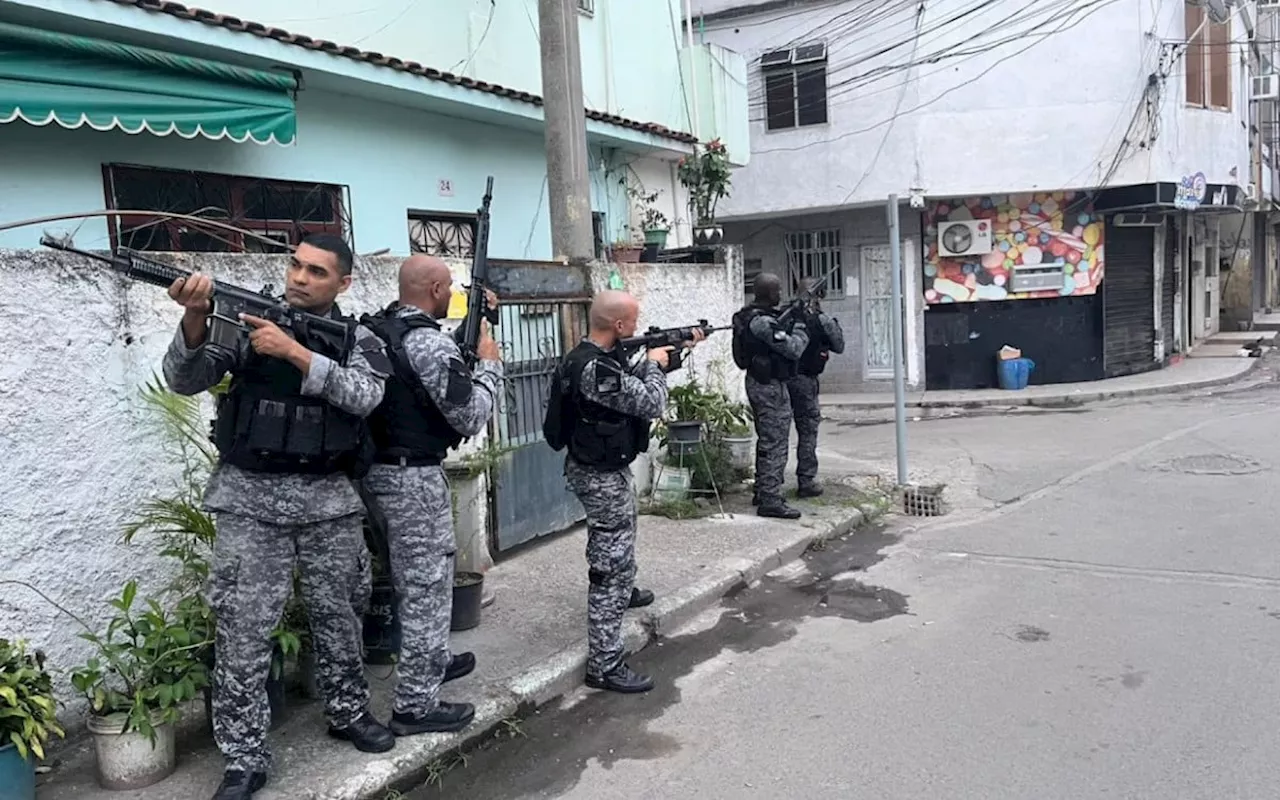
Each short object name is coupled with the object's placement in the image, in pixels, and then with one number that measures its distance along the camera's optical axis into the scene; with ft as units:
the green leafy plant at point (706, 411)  25.08
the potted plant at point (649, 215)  33.83
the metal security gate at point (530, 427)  19.80
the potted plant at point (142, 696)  10.71
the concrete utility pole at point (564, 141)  22.89
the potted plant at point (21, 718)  9.77
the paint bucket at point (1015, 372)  47.91
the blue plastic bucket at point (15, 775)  9.79
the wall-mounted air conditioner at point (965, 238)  48.70
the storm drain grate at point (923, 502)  24.98
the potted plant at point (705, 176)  35.01
